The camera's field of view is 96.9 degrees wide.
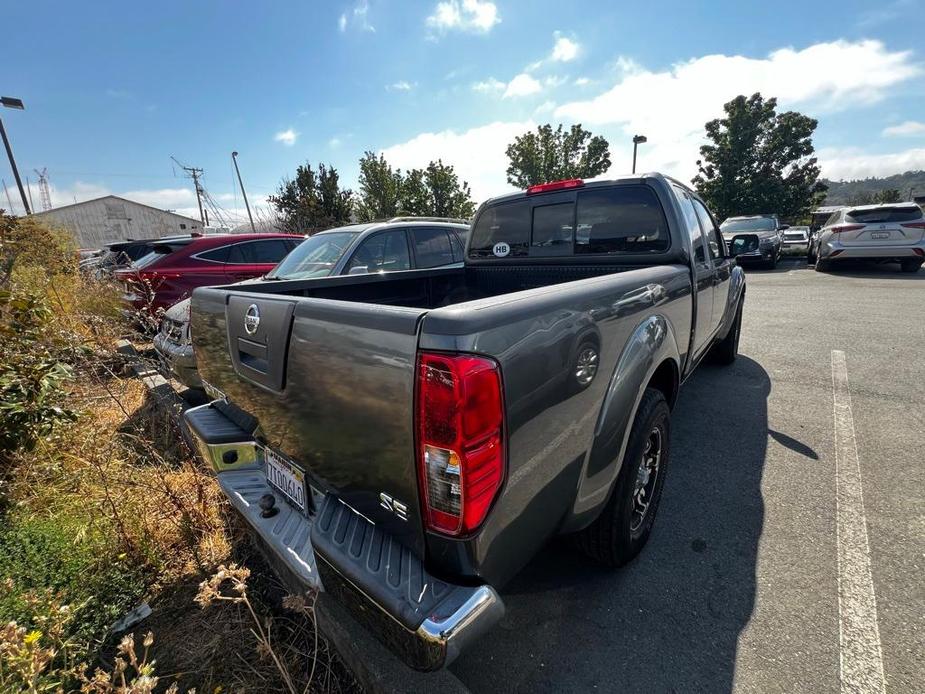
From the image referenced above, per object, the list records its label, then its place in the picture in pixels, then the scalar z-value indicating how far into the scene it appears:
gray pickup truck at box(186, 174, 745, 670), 1.17
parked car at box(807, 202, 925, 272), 10.32
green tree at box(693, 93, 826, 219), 25.59
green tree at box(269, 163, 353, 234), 21.30
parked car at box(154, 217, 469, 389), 4.50
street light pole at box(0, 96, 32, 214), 13.20
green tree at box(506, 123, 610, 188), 26.39
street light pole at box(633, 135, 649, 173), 24.39
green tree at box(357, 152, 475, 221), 21.89
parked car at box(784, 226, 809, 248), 18.24
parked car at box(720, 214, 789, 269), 14.11
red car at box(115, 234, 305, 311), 6.42
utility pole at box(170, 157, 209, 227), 47.37
